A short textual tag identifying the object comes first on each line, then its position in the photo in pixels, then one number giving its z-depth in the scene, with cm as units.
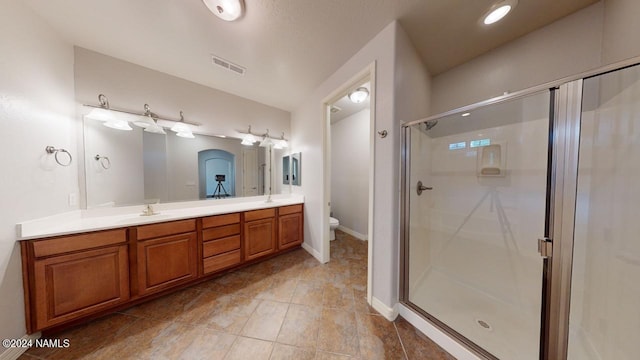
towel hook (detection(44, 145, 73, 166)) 142
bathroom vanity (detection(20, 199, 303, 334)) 123
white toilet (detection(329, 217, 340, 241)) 304
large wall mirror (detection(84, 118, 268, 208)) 175
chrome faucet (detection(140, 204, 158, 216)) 186
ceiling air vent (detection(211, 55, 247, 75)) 184
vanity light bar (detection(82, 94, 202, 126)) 174
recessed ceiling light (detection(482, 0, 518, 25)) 125
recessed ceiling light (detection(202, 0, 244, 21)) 121
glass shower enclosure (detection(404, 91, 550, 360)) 143
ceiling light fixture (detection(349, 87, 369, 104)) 243
